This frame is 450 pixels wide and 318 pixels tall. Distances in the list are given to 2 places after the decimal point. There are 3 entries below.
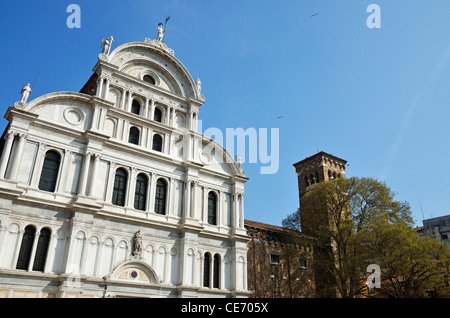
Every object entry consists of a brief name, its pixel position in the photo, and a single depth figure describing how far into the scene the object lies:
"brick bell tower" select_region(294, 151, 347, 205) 47.50
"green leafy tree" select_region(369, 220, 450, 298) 25.41
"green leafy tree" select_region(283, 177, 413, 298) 27.11
